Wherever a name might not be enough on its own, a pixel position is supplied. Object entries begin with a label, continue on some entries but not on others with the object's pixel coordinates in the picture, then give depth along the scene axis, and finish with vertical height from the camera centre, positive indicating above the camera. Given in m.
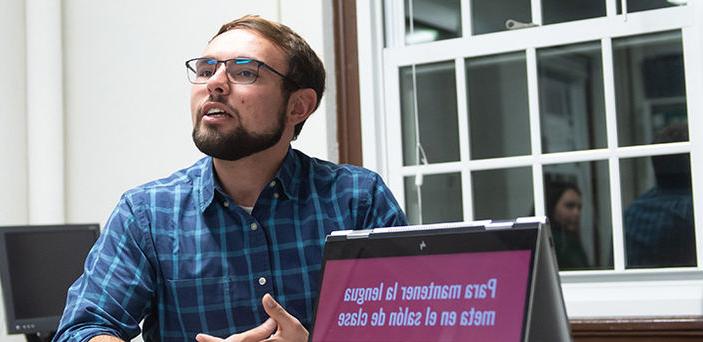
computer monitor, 2.76 -0.16
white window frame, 2.54 +0.23
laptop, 1.10 -0.10
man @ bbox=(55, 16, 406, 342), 1.73 -0.02
